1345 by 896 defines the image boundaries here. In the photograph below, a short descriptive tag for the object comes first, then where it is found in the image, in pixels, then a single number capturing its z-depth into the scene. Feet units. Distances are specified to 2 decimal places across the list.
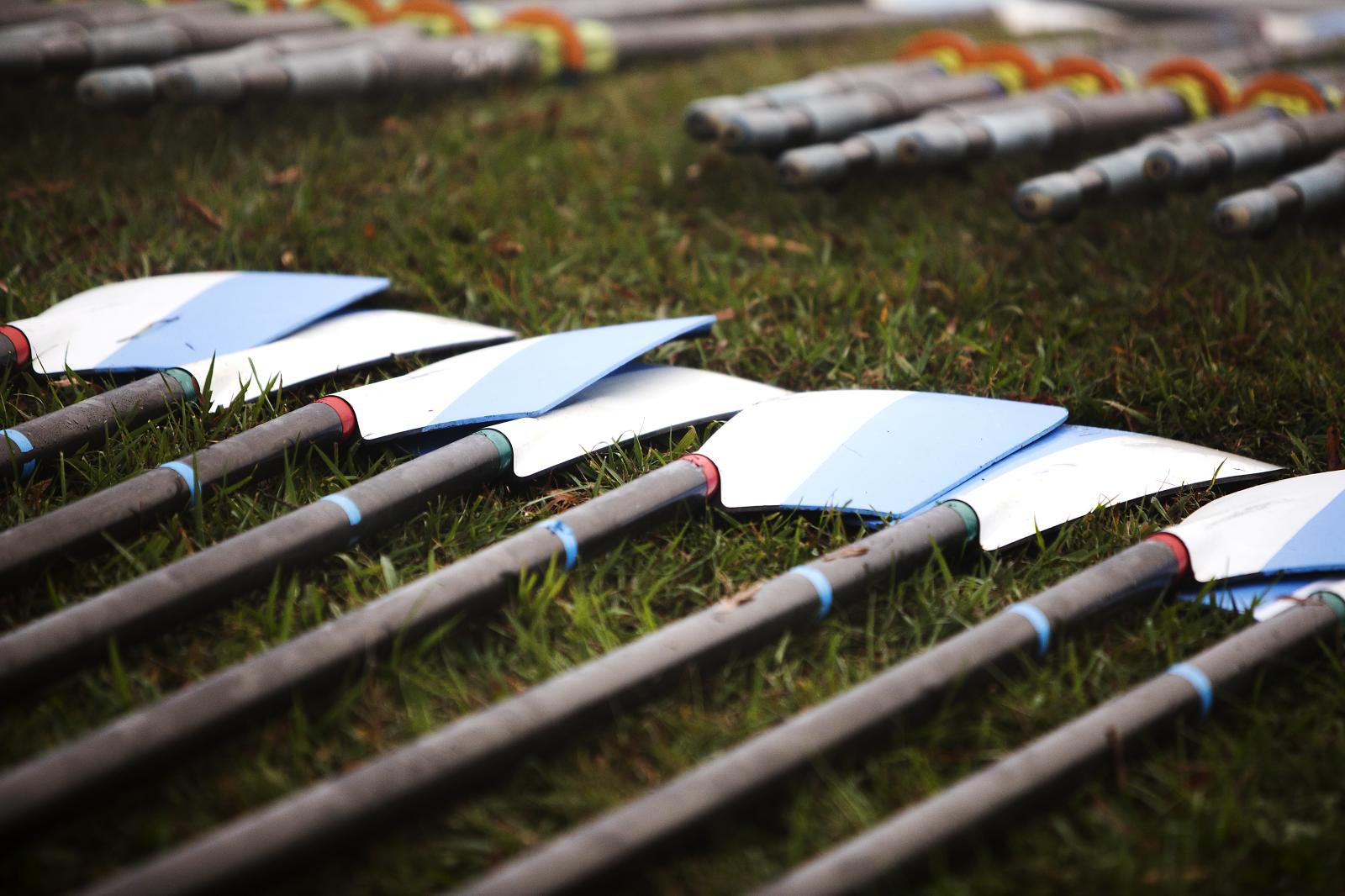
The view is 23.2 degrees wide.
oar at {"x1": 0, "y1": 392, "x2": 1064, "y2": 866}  9.77
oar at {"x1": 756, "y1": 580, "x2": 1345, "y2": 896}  9.73
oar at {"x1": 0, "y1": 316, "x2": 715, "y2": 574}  10.57
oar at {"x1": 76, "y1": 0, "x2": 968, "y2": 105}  13.54
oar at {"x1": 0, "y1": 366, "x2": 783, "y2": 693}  10.17
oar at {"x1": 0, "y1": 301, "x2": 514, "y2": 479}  10.99
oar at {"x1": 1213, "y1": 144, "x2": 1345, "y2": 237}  12.49
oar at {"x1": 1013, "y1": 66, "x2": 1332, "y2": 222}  12.70
